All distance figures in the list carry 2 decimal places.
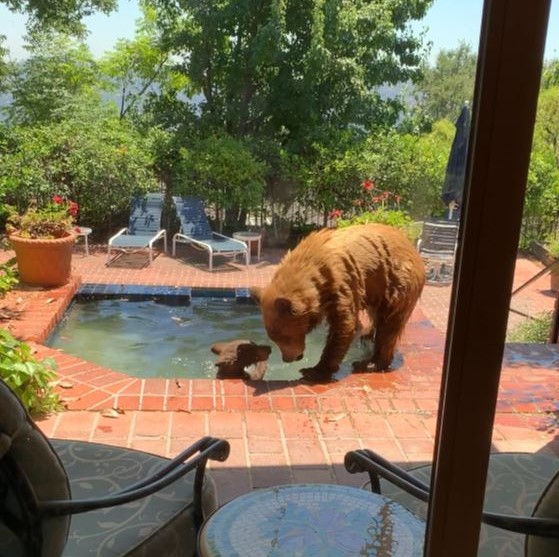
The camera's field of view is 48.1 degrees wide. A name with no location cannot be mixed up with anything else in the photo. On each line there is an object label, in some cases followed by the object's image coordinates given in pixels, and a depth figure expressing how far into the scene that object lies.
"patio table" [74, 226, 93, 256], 5.04
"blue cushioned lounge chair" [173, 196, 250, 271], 5.12
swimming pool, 3.54
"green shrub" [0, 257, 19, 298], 3.60
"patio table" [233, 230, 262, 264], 4.80
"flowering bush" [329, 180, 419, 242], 3.21
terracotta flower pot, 4.45
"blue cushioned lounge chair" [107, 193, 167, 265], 5.39
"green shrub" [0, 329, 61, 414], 2.25
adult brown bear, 3.13
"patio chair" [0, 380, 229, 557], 0.97
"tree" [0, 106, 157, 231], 5.70
